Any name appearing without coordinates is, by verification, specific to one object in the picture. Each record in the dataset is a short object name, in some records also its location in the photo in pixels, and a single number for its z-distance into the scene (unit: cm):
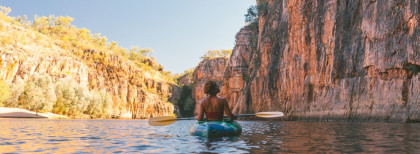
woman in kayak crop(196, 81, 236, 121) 1167
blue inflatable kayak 1162
